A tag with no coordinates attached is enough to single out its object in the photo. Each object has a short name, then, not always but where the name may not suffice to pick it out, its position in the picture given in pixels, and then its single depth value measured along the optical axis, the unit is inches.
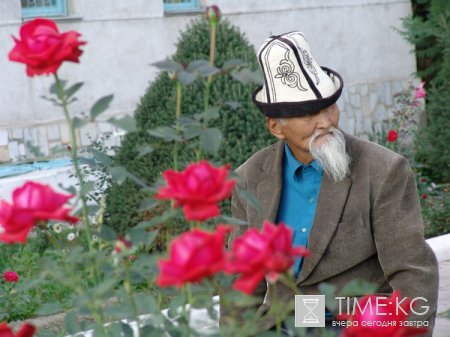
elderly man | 141.2
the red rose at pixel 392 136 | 293.0
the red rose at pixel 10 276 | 223.8
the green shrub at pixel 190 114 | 259.6
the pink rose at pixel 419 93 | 324.2
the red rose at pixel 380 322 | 69.6
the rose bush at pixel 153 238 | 66.0
